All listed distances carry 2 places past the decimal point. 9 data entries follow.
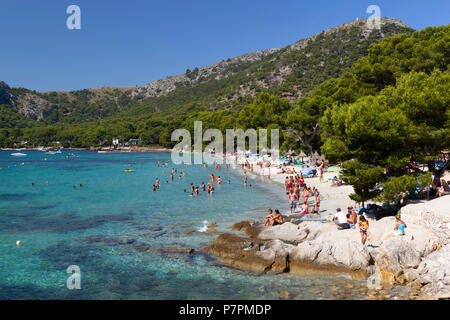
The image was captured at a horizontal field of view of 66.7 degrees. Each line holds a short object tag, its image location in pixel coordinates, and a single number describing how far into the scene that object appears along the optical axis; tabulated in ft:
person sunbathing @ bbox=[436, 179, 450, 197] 63.64
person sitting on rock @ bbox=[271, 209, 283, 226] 64.90
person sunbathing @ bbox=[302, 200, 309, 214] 76.18
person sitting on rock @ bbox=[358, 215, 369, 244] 48.34
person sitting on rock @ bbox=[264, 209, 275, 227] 65.32
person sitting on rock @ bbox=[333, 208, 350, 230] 55.57
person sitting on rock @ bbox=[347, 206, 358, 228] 56.34
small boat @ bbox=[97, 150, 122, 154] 489.67
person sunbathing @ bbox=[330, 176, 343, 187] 108.98
